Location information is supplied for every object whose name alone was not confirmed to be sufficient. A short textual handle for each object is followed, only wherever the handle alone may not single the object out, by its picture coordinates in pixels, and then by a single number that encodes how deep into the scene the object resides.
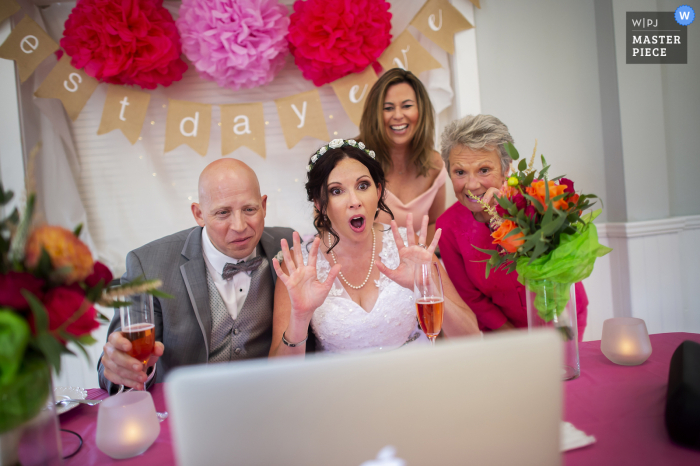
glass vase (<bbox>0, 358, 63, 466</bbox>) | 0.70
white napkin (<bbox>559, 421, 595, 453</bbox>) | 0.86
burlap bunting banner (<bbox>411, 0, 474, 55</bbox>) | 2.78
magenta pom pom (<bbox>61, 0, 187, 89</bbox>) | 2.48
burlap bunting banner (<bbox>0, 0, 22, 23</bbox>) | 2.65
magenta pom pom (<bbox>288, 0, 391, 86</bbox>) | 2.54
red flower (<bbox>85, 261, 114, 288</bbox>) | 0.81
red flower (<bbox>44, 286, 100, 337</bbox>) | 0.72
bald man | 1.87
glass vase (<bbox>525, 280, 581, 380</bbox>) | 1.21
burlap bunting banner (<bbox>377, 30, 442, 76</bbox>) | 2.79
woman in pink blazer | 2.12
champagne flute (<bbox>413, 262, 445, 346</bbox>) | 1.22
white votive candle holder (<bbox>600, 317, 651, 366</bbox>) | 1.23
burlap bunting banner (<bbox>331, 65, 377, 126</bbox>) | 2.81
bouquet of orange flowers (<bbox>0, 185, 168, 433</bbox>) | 0.68
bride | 1.85
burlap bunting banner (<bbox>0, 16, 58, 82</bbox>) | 2.66
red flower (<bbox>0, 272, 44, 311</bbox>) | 0.68
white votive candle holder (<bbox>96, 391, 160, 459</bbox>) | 0.95
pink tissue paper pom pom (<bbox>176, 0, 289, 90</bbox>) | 2.53
